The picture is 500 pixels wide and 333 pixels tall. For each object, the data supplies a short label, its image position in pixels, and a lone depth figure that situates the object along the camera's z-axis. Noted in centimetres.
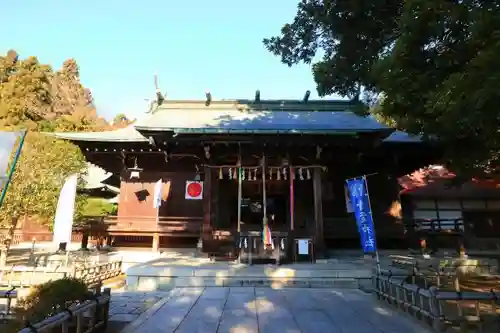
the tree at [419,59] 448
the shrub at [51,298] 410
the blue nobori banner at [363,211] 927
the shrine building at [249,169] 1226
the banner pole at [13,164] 485
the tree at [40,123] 1359
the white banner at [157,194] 1415
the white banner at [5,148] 488
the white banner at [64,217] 1002
